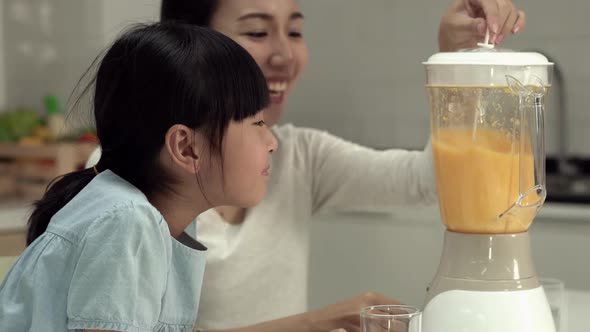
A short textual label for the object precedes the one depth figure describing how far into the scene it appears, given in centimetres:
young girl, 147
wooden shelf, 365
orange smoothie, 159
